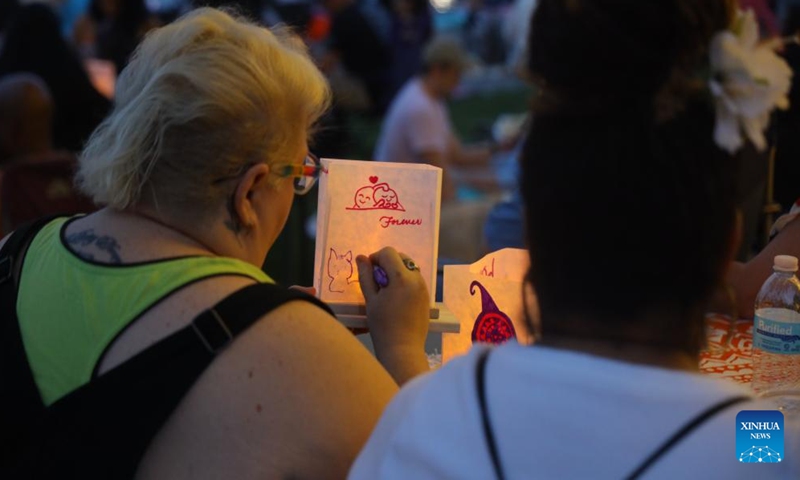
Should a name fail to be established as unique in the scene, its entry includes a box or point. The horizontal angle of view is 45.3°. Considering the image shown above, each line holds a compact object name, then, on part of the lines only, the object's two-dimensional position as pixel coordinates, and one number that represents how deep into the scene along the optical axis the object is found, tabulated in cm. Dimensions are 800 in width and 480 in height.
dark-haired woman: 91
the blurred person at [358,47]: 868
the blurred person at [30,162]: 376
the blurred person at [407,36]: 912
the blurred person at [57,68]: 505
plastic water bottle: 175
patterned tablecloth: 186
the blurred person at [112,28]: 705
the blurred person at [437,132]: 522
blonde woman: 125
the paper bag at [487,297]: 162
